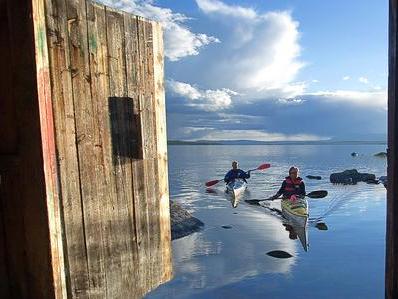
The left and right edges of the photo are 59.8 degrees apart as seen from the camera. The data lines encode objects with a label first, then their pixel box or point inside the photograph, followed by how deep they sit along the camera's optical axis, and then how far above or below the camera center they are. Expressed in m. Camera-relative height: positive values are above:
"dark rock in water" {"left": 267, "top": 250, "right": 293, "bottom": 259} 11.78 -4.38
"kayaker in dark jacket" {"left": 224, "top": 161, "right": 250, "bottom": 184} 20.08 -2.67
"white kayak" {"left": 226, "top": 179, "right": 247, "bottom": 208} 20.09 -3.47
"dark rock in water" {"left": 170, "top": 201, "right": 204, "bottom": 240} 12.89 -3.66
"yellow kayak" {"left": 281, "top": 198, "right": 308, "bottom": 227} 12.91 -3.17
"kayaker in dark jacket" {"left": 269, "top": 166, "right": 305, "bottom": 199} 13.20 -2.27
